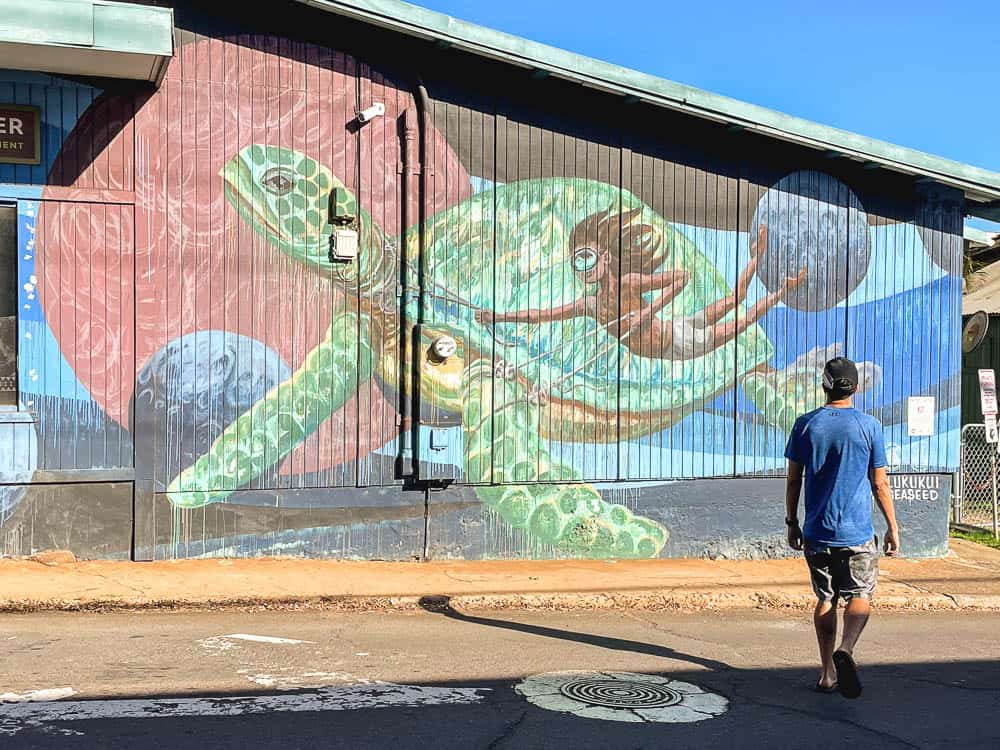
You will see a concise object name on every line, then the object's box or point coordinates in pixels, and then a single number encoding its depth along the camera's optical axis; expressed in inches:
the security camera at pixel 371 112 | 403.5
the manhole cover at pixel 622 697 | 231.6
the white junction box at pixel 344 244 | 404.2
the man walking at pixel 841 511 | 249.9
